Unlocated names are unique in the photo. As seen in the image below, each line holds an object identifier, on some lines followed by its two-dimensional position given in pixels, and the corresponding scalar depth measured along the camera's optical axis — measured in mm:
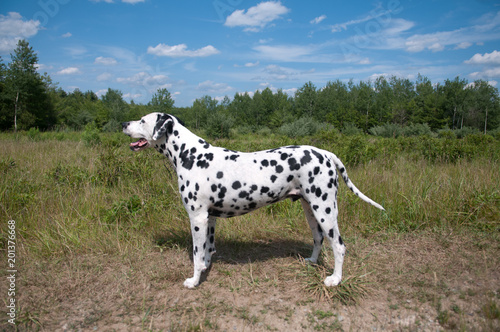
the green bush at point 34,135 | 13980
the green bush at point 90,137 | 10997
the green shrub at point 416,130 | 28578
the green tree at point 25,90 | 22125
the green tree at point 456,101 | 34938
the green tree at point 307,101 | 34219
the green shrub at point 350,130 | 28881
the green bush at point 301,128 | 23145
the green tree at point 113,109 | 24016
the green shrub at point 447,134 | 16556
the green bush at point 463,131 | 25375
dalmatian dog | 3432
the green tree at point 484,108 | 32000
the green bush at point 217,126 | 21938
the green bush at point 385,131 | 27422
